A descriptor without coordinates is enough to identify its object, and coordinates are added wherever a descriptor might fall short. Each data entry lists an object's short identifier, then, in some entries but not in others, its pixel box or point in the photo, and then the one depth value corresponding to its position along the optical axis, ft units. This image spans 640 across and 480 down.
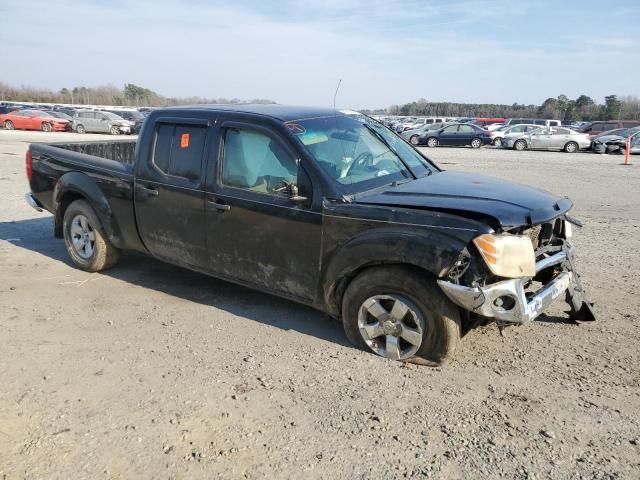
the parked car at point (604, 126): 105.70
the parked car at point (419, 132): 96.70
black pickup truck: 11.61
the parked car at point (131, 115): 107.37
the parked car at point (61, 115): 108.06
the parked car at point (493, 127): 104.29
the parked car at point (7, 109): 112.16
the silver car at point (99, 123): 100.78
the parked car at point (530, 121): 121.29
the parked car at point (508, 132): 95.04
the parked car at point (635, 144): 77.82
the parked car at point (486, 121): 149.64
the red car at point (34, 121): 106.42
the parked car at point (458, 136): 95.76
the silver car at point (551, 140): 87.86
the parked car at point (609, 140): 82.99
